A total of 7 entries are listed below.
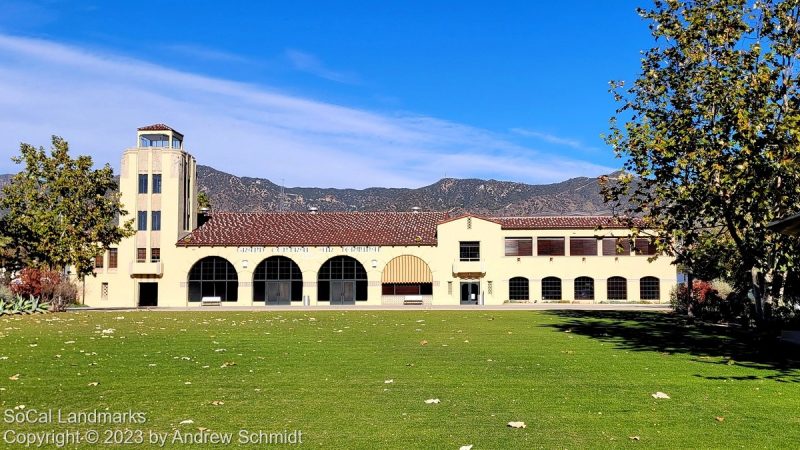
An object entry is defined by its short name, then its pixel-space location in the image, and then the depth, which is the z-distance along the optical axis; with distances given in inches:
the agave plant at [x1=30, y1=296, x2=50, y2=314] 1551.2
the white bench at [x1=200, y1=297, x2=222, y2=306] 2230.6
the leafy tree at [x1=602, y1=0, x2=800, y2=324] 733.9
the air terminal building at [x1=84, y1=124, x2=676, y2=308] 2246.6
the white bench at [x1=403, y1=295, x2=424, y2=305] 2250.2
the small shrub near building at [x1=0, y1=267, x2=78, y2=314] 1674.5
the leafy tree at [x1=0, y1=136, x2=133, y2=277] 1802.4
